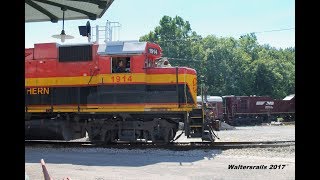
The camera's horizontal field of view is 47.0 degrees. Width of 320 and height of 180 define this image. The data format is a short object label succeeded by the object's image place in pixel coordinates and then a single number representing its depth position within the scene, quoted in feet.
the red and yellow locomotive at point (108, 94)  49.08
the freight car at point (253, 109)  126.41
